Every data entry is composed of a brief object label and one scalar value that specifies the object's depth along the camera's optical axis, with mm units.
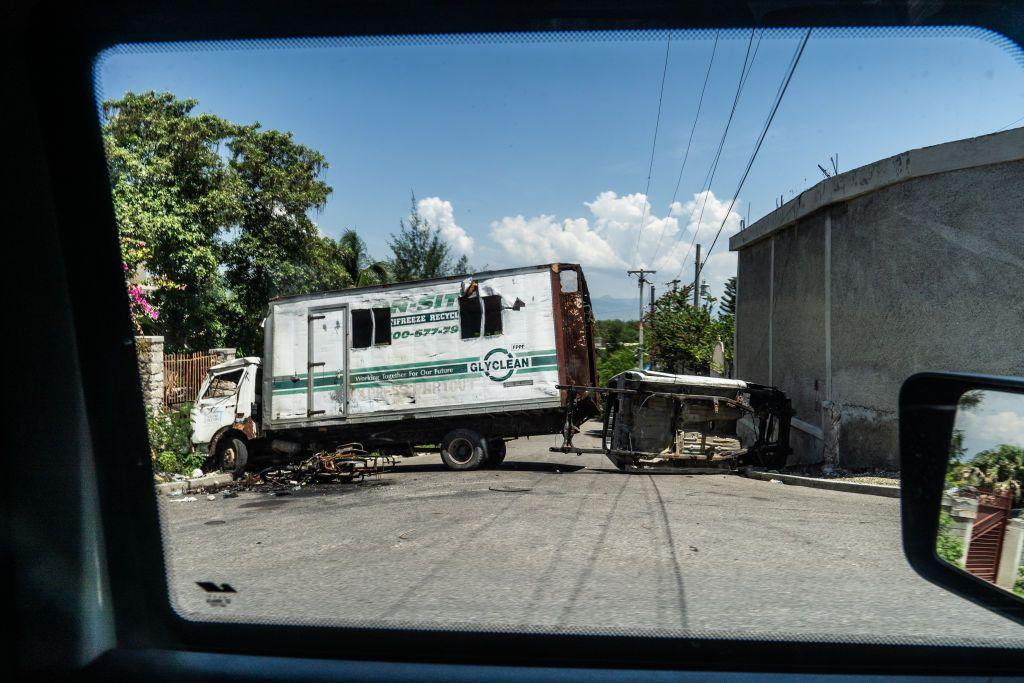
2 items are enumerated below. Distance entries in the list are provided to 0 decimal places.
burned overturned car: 10859
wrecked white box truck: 10141
